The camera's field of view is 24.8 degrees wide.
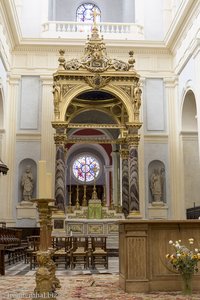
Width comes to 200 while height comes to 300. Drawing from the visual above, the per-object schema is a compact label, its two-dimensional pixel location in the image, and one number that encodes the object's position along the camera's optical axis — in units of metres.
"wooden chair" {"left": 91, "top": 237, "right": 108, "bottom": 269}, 9.91
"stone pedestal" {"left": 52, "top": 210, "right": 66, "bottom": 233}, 13.91
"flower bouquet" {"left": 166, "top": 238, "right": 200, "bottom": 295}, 5.95
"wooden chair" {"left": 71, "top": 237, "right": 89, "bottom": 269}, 9.83
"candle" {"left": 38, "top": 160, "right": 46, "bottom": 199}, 5.20
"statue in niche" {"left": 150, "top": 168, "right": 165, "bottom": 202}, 16.77
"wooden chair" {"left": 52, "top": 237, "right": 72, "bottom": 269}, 9.74
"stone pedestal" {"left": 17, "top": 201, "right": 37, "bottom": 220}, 16.44
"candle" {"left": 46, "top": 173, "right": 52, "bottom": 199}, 5.23
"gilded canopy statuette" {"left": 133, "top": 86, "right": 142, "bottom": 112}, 14.46
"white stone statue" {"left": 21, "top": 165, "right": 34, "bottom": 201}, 16.59
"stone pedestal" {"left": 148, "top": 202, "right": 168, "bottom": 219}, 16.67
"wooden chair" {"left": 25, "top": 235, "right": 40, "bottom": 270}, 10.03
